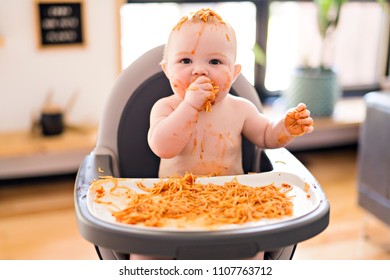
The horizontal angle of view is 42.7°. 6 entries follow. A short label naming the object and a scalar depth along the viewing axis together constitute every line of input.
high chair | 0.73
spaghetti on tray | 0.78
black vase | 2.25
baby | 0.88
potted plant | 2.45
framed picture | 2.27
